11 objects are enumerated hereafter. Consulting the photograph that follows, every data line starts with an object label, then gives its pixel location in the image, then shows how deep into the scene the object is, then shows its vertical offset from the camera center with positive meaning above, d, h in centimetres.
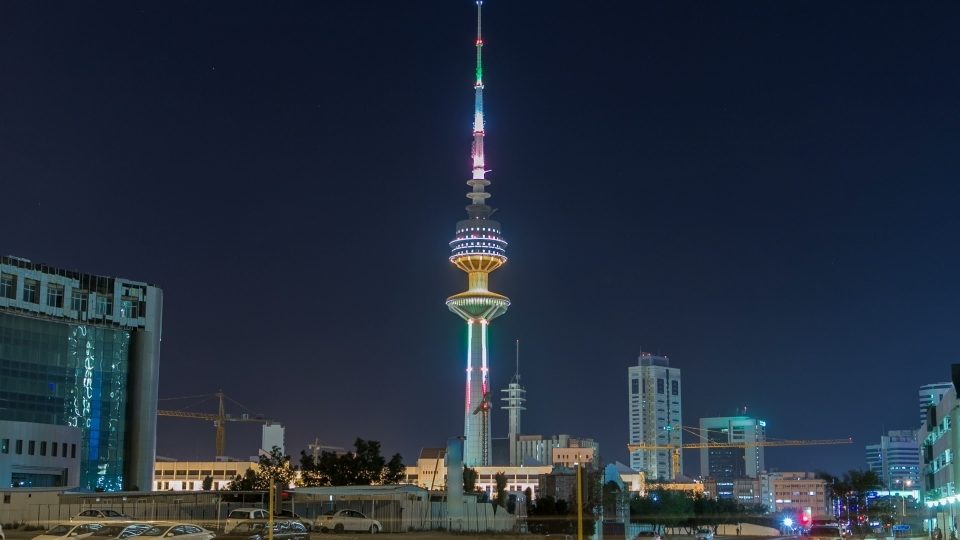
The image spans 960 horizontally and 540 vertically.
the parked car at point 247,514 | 6391 -271
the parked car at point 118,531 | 5019 -281
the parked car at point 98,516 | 6862 -305
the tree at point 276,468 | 14161 -33
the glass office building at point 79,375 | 12569 +1058
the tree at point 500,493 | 14294 -353
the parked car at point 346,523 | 7425 -358
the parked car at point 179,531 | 5128 -289
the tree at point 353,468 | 14262 -30
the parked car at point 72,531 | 5106 -294
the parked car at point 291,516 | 7266 -315
